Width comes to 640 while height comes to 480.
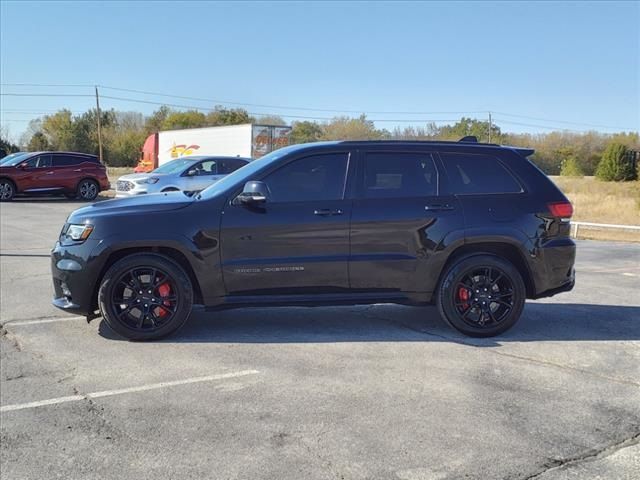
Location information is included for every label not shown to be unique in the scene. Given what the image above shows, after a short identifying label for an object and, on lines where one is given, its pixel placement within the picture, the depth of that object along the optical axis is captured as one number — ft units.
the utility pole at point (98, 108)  197.47
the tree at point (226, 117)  269.62
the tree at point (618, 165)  165.17
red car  72.28
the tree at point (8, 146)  192.83
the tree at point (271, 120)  244.87
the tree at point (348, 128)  210.59
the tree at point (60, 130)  228.84
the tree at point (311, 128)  220.45
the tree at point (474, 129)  233.96
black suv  17.93
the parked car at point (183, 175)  56.03
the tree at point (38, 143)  226.97
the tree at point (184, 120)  268.41
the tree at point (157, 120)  268.50
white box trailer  96.73
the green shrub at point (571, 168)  208.44
